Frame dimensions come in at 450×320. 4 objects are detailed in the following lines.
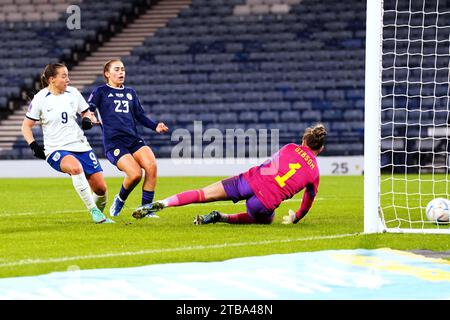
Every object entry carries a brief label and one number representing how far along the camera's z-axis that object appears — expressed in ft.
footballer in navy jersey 69.21
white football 62.03
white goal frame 55.67
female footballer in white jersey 62.34
